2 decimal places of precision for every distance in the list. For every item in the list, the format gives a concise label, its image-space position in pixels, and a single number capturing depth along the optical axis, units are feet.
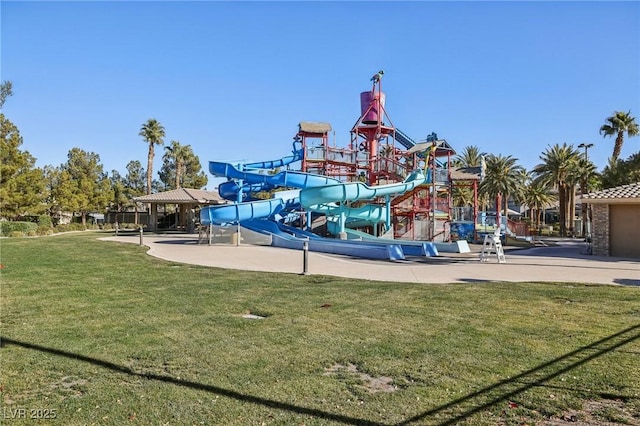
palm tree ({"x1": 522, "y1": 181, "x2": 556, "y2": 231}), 195.99
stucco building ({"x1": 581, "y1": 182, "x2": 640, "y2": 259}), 70.44
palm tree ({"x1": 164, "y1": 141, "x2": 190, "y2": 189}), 235.22
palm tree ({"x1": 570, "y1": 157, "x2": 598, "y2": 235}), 154.51
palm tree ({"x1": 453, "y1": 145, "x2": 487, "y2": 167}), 207.92
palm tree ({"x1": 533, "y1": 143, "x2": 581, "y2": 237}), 162.40
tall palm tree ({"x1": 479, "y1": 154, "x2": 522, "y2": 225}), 164.45
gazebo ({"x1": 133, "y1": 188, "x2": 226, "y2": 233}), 143.43
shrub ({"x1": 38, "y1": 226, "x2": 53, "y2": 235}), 129.27
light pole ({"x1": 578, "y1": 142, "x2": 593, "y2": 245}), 137.59
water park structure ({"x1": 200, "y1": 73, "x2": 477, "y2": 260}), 86.17
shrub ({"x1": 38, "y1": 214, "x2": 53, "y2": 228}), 139.64
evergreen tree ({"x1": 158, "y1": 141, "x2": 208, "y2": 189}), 240.12
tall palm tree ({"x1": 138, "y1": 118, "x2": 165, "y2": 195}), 201.67
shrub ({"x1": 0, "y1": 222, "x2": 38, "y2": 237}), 115.85
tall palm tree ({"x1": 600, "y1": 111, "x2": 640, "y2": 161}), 152.56
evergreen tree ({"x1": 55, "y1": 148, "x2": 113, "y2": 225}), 163.53
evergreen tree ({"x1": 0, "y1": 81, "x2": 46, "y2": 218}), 124.36
